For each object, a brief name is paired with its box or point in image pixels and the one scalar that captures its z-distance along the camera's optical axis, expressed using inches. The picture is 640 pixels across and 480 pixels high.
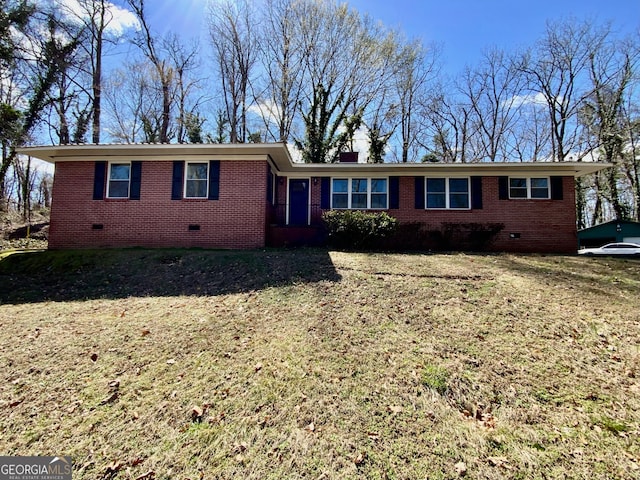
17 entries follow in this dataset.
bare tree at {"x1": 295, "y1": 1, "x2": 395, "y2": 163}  780.0
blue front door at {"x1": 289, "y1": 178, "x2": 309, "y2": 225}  503.2
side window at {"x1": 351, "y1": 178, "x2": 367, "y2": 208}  492.1
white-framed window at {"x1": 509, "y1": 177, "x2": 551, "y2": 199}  473.4
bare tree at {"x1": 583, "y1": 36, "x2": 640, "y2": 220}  866.8
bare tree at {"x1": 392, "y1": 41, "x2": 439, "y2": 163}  846.5
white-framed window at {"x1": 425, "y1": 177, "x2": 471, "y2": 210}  481.4
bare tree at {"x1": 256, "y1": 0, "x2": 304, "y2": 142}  787.4
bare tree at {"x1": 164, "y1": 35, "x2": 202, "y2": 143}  863.1
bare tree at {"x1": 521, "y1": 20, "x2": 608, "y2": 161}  908.6
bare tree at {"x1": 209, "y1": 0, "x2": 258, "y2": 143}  829.8
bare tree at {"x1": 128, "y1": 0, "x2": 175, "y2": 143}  780.0
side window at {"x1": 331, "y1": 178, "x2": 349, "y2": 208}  495.2
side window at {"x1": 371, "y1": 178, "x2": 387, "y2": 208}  491.2
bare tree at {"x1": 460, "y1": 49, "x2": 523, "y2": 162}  993.5
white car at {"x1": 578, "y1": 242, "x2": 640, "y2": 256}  596.1
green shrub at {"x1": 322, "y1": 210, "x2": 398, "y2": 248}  396.2
